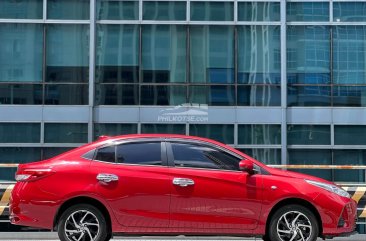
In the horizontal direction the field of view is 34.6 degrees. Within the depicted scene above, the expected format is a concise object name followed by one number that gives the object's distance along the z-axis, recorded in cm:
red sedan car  786
